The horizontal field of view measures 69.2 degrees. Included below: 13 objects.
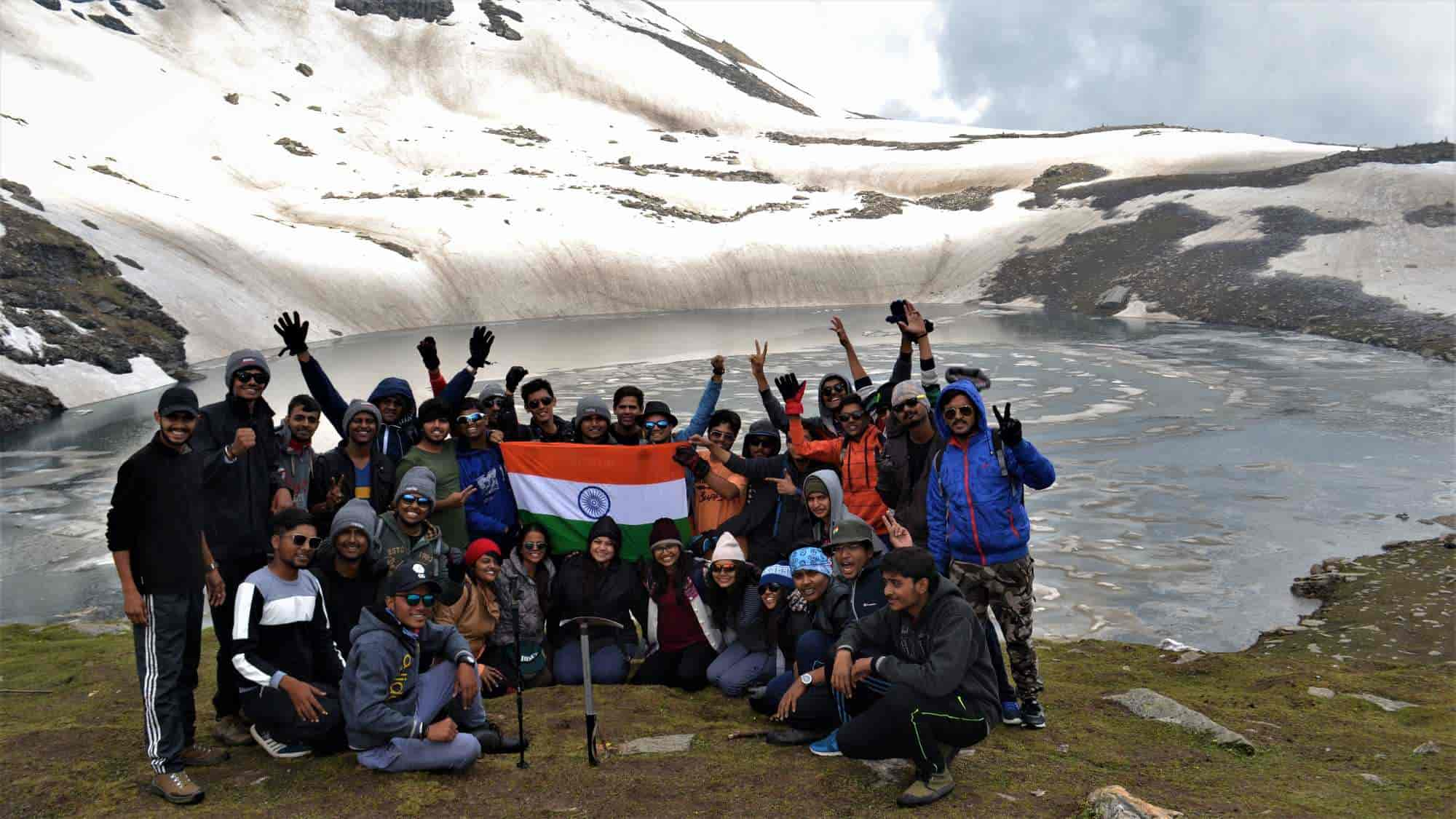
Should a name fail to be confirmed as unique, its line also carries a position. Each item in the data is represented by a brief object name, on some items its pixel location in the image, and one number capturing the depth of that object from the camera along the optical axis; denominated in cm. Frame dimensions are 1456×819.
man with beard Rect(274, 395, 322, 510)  633
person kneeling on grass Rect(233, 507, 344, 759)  516
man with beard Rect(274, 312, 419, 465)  714
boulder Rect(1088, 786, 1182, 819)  423
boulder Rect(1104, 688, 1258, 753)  550
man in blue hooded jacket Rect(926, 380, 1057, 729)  579
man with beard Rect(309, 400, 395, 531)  652
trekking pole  506
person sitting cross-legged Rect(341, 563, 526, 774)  507
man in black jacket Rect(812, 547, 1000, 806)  482
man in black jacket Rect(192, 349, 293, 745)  571
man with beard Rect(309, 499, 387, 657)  554
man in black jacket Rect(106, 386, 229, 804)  501
